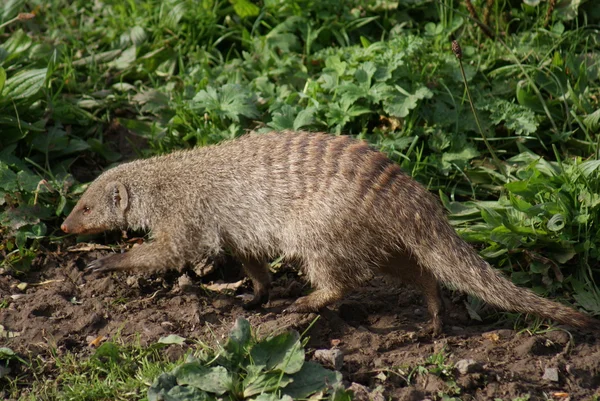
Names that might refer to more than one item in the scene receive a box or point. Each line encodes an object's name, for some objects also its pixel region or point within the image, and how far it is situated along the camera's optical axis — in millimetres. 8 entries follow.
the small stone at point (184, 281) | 8289
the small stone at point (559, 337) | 7180
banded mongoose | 7277
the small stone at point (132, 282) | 8312
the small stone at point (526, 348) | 6977
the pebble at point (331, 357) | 6547
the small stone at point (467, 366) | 6480
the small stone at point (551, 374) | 6586
